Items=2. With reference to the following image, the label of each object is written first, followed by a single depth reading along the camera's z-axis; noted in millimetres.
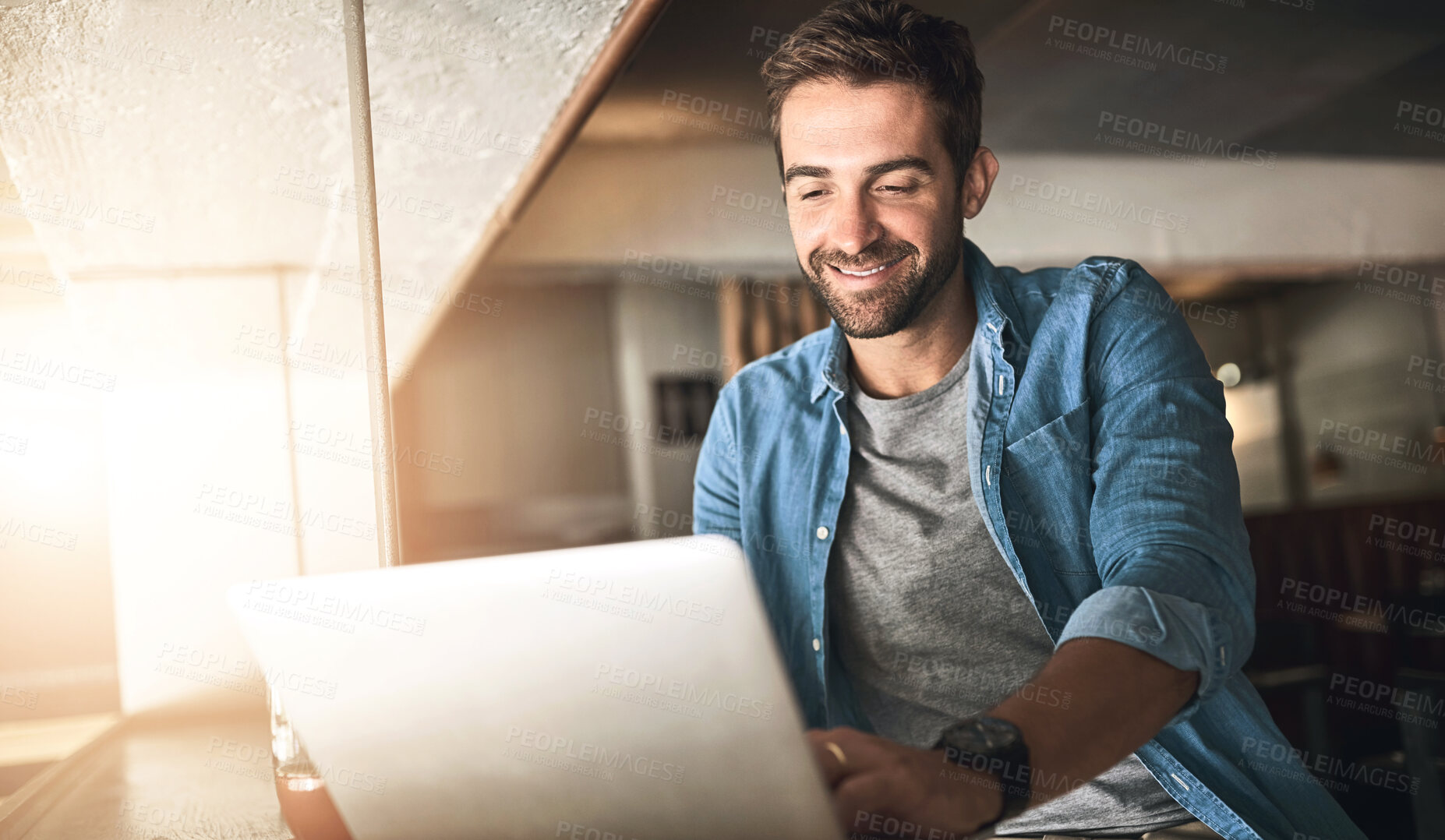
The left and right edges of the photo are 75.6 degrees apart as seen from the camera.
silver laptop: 636
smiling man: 1126
